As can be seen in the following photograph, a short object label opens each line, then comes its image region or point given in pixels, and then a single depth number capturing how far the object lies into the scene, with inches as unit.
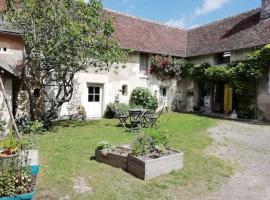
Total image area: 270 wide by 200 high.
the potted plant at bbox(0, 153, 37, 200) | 119.1
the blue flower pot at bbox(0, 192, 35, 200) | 117.4
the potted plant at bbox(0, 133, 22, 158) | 150.7
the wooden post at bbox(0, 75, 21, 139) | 227.7
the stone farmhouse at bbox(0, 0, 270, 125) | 436.0
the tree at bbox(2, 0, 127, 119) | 295.4
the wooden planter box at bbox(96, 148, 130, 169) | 188.2
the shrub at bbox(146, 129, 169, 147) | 195.1
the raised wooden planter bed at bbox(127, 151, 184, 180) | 168.7
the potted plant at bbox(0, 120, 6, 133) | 246.2
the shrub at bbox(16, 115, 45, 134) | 306.4
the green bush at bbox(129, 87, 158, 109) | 486.5
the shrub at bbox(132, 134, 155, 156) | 182.5
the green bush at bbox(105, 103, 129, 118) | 447.1
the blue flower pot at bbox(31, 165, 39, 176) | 141.2
